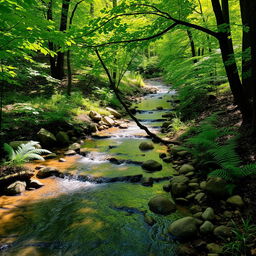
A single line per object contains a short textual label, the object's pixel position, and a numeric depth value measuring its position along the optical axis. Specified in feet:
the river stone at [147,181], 16.51
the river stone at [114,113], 41.09
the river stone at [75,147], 25.12
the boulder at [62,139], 26.30
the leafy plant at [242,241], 8.51
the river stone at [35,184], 16.85
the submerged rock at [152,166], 18.93
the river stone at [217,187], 12.17
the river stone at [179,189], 14.06
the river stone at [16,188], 15.64
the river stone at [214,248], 9.05
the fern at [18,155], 17.98
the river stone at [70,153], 23.82
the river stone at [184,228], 10.32
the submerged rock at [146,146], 24.65
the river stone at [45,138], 24.65
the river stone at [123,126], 35.19
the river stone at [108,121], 36.17
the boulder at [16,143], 21.06
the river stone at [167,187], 15.38
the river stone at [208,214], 10.98
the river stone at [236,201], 11.16
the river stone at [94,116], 35.24
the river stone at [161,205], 12.82
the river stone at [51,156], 22.93
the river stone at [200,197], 12.80
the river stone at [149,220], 12.05
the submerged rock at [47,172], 18.57
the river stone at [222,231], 9.70
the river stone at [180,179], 14.92
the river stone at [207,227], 10.21
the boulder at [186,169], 16.78
